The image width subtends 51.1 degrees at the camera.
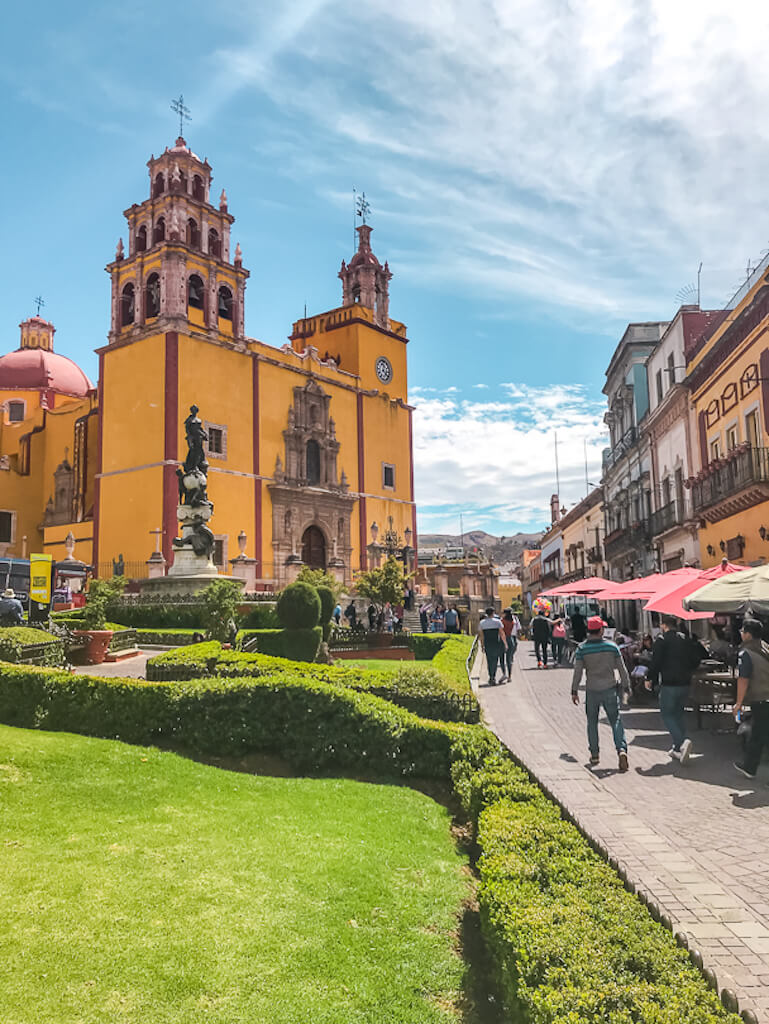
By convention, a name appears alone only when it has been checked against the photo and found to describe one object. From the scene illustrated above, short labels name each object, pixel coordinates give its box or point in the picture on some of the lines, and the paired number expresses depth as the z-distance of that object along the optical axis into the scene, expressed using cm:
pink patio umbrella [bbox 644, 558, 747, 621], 1052
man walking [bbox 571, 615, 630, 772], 802
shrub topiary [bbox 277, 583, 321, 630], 1268
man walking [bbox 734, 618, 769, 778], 736
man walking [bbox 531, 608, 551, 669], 1875
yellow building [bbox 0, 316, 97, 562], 3712
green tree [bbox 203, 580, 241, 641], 1606
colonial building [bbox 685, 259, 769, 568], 1712
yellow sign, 1994
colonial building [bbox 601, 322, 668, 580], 2931
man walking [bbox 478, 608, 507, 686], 1482
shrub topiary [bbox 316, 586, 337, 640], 1473
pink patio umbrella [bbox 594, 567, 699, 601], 1255
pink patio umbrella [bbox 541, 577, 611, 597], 1830
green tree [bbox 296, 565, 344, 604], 2495
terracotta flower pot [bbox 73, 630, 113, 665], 1466
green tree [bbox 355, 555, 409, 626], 2955
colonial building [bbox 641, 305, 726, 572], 2320
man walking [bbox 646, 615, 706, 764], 827
